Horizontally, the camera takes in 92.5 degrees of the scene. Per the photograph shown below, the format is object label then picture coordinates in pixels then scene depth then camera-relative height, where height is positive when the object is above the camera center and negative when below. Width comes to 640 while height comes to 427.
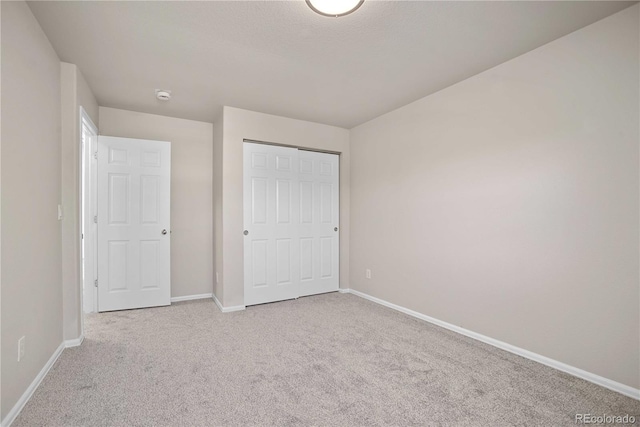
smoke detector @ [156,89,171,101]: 3.05 +1.18
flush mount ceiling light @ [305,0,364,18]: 1.73 +1.18
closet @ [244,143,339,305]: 3.76 -0.16
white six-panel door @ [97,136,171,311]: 3.40 -0.15
